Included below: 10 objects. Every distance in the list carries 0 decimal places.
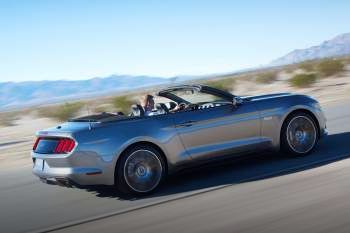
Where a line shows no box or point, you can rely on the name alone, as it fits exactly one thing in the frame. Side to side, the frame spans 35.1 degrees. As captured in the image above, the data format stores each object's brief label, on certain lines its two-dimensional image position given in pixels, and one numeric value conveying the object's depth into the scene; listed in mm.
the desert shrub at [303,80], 32531
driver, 8141
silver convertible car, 7082
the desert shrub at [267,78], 50562
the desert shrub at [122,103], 31066
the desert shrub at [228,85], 45025
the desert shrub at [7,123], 38656
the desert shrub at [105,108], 32388
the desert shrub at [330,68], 41000
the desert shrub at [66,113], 32153
